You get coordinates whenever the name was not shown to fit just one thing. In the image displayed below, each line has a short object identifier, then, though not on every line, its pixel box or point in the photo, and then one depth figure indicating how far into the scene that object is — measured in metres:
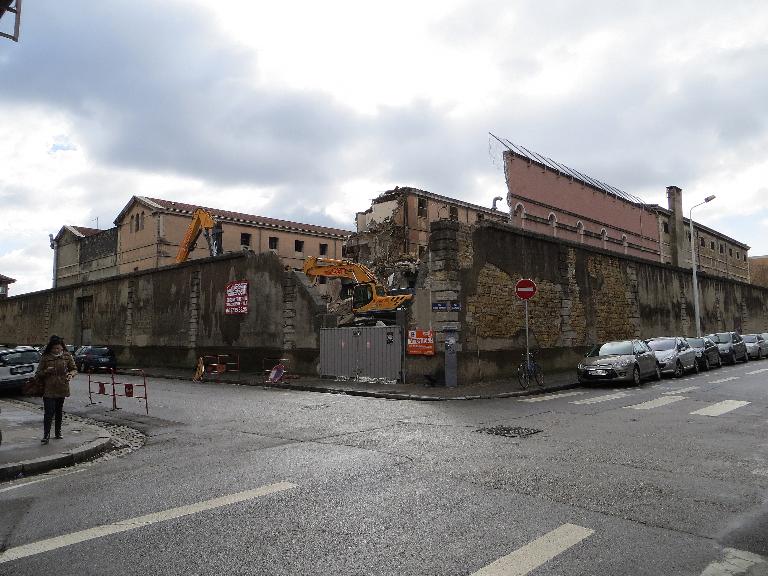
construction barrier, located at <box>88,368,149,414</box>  14.24
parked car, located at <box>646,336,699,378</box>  20.71
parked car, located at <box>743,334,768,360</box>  31.48
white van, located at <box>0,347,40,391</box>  16.86
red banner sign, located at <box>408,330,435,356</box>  17.61
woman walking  9.32
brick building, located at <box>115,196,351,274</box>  50.24
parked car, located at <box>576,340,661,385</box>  17.58
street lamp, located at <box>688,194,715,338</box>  32.09
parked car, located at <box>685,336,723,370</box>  24.11
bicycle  17.41
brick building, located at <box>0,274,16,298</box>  62.31
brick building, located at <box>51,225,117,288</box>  57.22
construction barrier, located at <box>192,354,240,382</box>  23.73
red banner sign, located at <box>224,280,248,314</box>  25.49
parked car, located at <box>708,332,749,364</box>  27.20
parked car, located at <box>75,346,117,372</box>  27.92
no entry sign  17.73
